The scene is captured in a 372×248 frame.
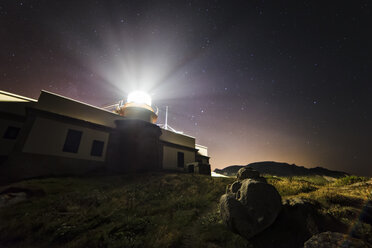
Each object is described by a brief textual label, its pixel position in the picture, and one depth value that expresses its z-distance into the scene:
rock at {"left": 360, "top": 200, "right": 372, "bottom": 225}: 4.60
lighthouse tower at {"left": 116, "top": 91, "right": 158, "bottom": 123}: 21.14
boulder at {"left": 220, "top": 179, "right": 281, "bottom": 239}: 4.82
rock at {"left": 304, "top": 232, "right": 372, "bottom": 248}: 3.24
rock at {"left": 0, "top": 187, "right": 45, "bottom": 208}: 7.87
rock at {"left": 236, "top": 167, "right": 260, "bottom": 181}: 9.35
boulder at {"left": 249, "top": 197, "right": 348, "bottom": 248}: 4.43
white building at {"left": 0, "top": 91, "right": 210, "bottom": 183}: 12.87
